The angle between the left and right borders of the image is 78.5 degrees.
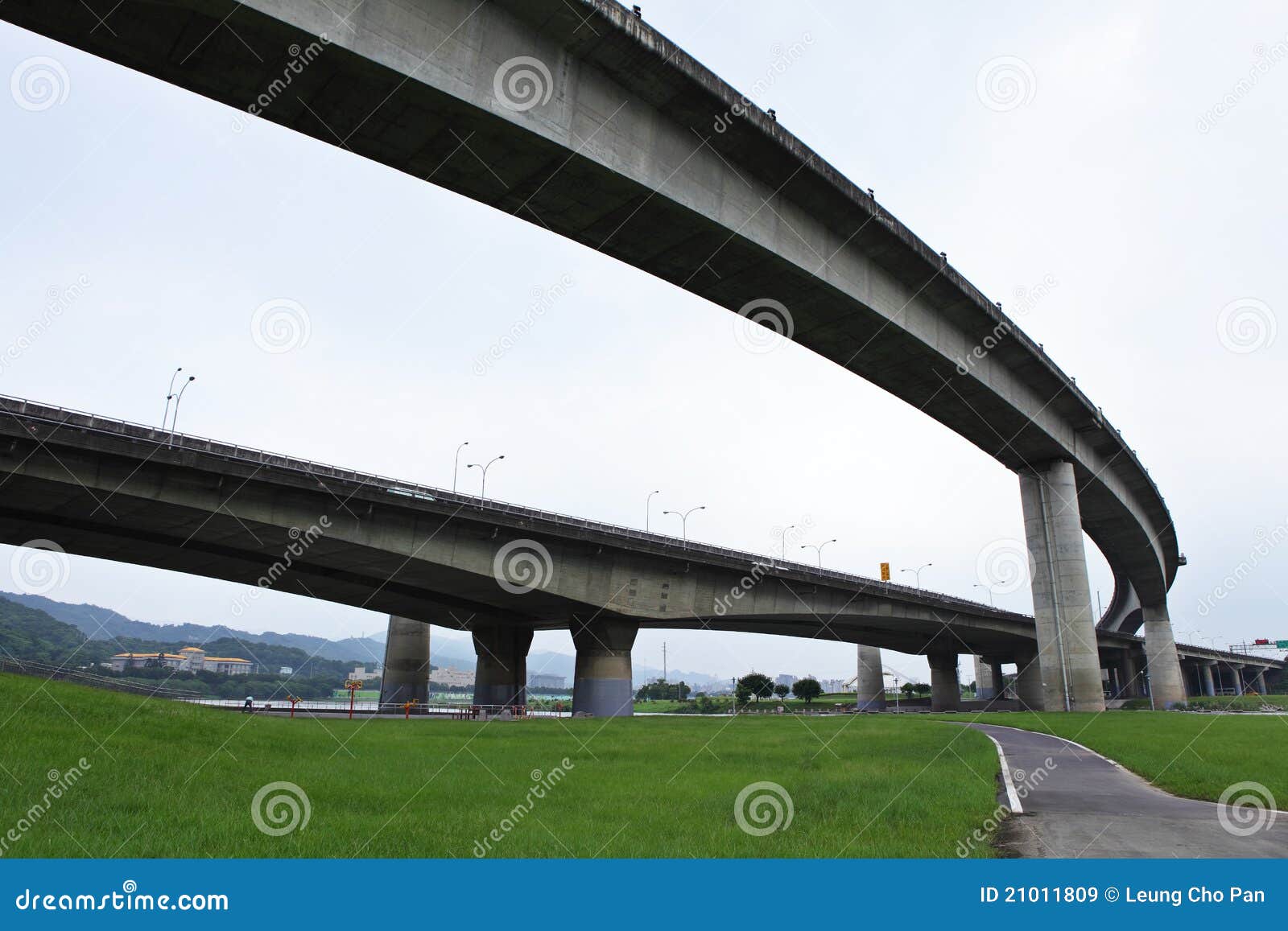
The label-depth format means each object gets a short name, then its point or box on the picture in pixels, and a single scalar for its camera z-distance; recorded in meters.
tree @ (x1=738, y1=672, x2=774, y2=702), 138.25
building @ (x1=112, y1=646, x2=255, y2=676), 151.00
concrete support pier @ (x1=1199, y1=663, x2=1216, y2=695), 152.88
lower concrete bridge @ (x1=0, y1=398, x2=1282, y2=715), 33.03
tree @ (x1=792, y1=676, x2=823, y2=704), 138.75
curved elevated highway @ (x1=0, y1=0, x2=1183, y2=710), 13.38
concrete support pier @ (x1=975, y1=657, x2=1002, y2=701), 127.50
